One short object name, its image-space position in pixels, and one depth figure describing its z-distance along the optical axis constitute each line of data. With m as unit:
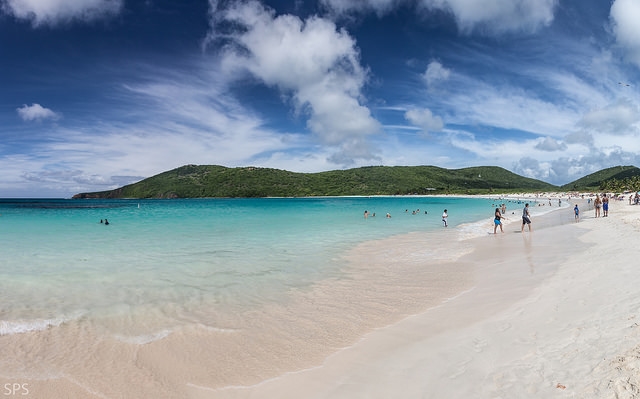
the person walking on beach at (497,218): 26.31
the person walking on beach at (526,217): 26.03
